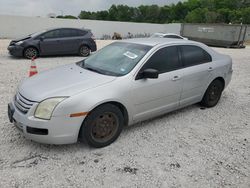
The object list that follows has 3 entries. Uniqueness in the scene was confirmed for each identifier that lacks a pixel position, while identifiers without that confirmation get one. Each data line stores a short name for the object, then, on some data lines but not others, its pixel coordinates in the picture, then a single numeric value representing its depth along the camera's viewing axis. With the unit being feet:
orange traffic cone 17.81
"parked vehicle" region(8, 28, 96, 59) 32.68
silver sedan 9.64
